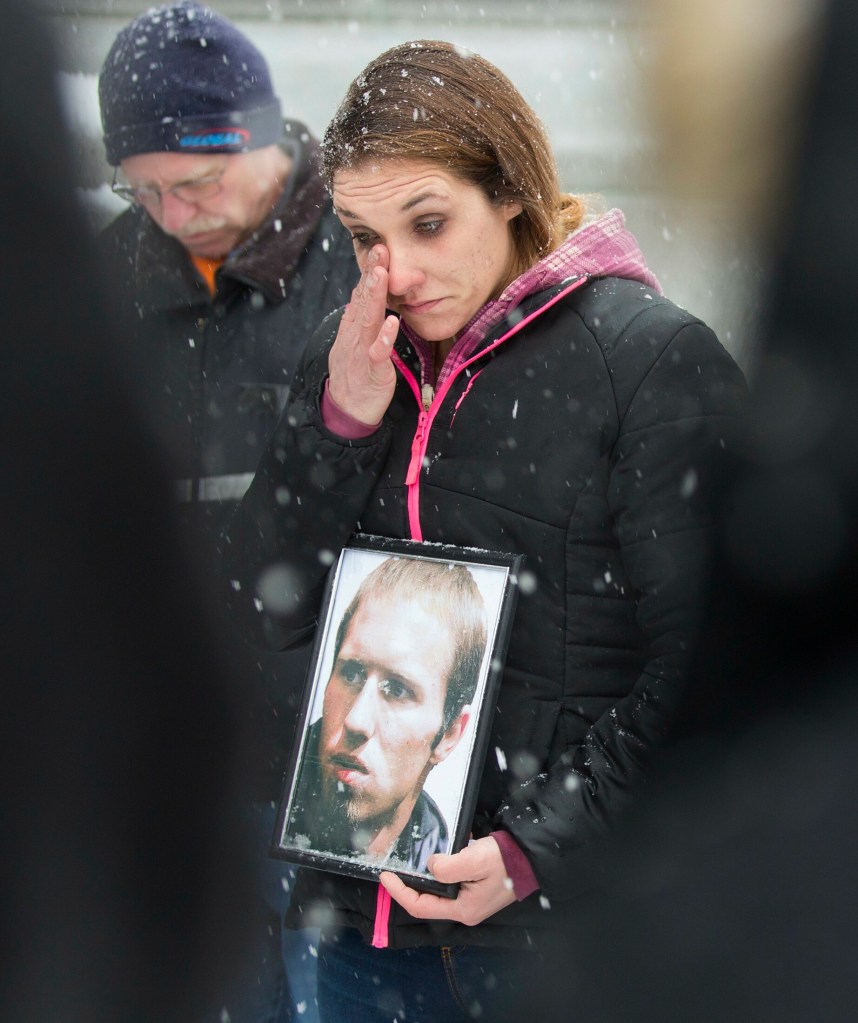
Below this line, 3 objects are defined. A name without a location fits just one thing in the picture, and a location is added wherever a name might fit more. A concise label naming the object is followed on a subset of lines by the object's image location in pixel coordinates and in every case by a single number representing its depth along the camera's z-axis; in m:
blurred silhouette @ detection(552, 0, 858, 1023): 1.81
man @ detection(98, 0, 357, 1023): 3.71
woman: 3.29
